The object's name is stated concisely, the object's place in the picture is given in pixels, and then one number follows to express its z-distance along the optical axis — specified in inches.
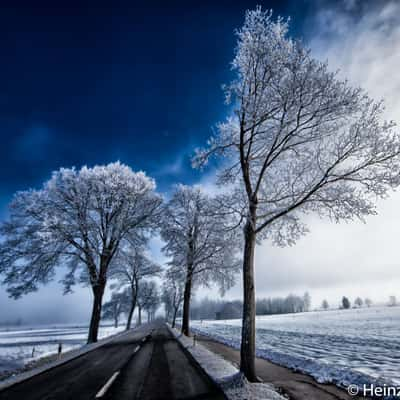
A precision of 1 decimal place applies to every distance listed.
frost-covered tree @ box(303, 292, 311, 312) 6678.2
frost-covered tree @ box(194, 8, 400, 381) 302.8
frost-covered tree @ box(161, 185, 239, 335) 765.3
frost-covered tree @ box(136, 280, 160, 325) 2013.8
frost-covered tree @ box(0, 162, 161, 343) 591.5
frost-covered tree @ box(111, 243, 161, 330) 804.6
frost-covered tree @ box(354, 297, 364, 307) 7170.3
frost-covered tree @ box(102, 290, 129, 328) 2536.9
